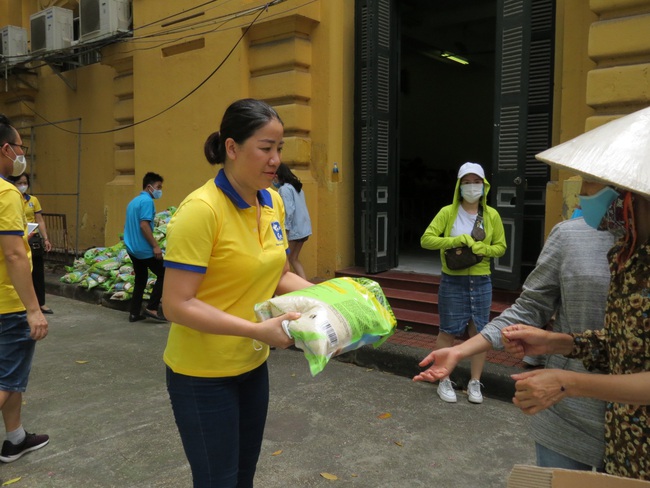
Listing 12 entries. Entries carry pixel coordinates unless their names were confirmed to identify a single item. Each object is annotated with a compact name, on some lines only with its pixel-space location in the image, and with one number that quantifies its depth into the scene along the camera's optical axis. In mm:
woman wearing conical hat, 1242
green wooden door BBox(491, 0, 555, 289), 5633
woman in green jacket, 4348
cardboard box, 1235
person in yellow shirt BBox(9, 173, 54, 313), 6410
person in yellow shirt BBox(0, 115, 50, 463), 2984
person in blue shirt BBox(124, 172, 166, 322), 6656
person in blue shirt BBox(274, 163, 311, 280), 5984
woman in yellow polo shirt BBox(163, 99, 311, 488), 1834
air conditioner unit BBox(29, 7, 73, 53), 10758
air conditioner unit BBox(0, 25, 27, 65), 11766
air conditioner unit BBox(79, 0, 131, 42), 9625
